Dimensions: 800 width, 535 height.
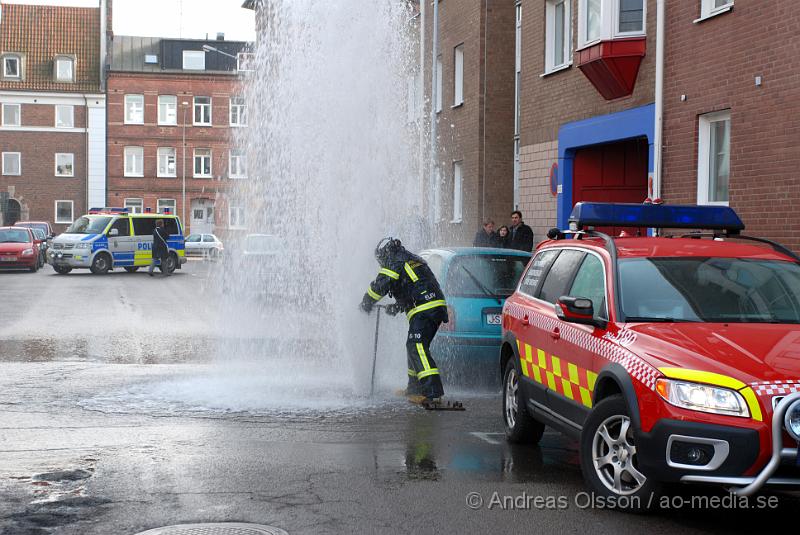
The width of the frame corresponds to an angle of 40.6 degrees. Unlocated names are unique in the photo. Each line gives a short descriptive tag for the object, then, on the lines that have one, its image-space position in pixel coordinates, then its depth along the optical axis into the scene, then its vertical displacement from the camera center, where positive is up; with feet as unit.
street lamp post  234.17 +3.28
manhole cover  18.65 -5.54
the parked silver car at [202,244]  205.36 -6.43
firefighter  33.58 -2.63
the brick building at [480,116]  86.07 +7.89
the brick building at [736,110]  43.62 +4.62
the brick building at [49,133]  228.43 +16.13
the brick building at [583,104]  55.93 +6.41
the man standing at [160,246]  119.76 -3.97
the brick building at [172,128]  231.50 +17.94
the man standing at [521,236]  66.15 -1.37
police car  119.65 -3.77
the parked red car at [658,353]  18.21 -2.65
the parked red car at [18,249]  125.49 -4.67
